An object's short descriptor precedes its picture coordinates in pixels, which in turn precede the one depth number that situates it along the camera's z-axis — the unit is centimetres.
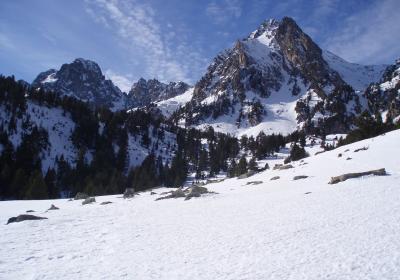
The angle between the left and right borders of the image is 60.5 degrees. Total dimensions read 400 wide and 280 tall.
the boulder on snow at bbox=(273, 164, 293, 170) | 5337
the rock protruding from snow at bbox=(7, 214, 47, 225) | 2486
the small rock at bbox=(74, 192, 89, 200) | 4796
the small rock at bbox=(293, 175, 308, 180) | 3976
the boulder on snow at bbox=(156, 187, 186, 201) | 3922
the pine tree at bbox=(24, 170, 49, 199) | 7450
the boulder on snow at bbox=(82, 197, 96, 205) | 3955
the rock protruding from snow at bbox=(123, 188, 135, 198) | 4591
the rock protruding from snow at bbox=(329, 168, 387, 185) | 3200
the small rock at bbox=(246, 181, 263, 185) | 4389
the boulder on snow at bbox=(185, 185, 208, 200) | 3722
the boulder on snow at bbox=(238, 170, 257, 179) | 5669
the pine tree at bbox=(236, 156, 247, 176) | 11774
